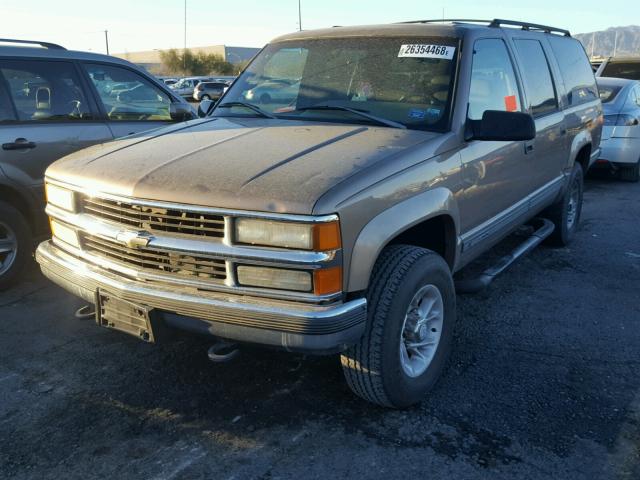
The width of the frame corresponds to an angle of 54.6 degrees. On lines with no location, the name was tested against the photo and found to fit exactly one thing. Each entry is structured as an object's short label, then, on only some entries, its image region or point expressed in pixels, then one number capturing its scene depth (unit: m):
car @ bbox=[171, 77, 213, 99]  31.20
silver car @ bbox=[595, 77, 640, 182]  8.87
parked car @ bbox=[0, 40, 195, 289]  4.71
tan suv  2.60
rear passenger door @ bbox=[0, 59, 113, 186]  4.69
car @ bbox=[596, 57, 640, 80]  12.44
